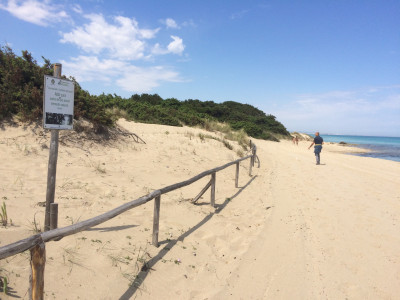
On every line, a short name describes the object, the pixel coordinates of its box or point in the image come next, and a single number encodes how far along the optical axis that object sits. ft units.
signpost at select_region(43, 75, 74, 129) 11.37
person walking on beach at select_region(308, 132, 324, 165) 50.62
